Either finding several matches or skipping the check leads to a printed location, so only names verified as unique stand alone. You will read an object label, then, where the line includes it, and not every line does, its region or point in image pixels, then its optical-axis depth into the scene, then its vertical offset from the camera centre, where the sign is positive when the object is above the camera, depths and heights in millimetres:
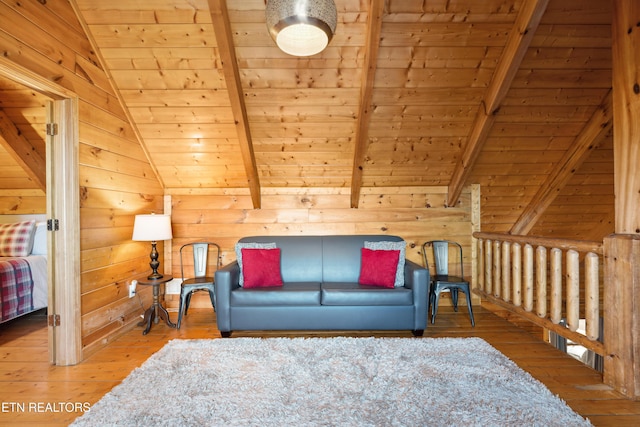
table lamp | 3043 -117
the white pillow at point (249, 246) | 3245 -312
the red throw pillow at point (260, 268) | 3078 -502
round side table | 3041 -910
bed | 3072 -500
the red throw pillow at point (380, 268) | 3045 -508
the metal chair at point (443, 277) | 3234 -668
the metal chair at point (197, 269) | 3158 -612
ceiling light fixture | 1526 +944
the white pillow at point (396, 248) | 3115 -341
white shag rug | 1699 -1043
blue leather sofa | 2879 -810
